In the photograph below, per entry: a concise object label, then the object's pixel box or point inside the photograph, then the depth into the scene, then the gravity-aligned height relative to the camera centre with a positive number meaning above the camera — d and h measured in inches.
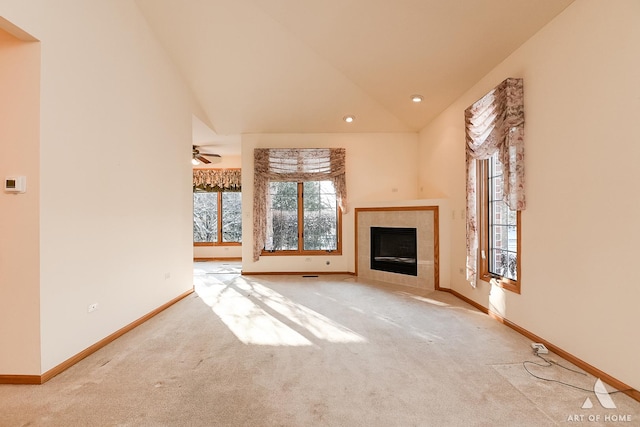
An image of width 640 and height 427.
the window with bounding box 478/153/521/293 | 140.5 -8.3
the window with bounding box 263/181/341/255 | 258.4 -3.5
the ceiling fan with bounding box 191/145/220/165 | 260.8 +47.1
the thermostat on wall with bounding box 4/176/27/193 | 90.9 +9.1
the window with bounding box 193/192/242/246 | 354.9 -3.1
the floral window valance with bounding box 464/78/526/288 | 124.6 +34.5
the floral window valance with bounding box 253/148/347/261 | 248.4 +34.0
